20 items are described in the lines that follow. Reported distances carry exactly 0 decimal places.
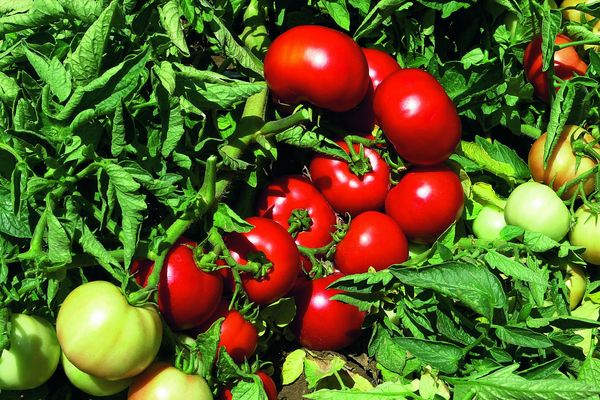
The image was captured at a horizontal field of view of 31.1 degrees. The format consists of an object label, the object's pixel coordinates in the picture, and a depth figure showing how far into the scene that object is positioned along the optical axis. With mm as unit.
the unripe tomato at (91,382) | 760
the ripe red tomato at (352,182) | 884
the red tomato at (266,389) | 804
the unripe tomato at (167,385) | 746
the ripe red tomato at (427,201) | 862
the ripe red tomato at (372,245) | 860
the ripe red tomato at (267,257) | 814
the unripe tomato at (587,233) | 873
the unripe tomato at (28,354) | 732
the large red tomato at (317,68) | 829
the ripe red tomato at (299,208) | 884
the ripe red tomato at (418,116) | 843
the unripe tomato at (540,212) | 864
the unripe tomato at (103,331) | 721
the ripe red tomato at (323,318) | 862
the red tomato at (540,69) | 903
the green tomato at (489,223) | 903
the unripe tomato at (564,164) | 884
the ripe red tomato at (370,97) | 895
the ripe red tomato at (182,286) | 774
